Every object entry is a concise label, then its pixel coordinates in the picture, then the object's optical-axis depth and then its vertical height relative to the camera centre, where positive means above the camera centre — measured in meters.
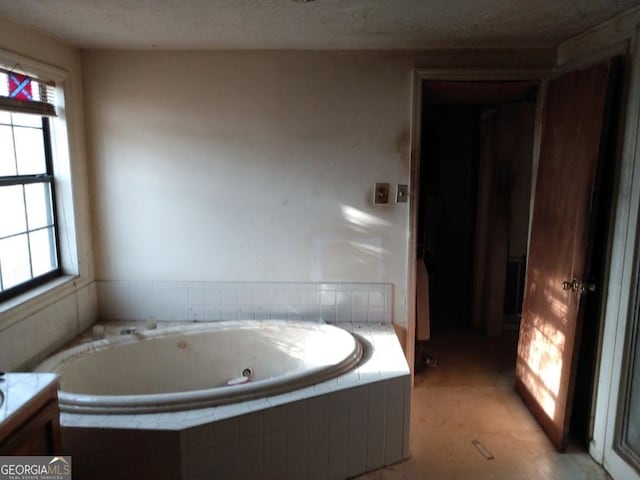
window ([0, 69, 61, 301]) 2.39 -0.08
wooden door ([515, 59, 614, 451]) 2.32 -0.34
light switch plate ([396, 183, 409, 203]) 3.05 -0.12
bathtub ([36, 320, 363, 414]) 2.57 -1.07
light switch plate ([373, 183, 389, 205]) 3.05 -0.13
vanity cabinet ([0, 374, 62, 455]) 1.42 -0.76
